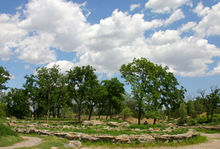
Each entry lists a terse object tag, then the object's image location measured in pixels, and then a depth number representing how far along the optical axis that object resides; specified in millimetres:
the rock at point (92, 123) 32612
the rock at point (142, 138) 14922
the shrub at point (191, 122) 42781
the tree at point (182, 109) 57269
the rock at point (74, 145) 11885
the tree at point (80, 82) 41531
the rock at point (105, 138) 14953
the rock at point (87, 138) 15390
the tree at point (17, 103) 60500
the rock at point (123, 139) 14703
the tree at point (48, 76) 48203
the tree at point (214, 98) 53469
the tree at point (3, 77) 57031
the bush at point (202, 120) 48016
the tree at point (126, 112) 58188
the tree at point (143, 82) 33250
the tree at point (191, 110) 67675
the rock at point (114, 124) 31069
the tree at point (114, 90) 54125
